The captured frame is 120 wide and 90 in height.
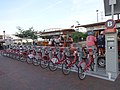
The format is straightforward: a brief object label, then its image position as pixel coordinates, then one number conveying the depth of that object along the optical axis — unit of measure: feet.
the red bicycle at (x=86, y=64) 9.84
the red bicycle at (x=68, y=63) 11.17
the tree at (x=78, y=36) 43.27
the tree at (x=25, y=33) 77.05
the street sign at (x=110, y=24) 9.76
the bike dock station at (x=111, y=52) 9.79
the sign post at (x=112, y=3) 10.55
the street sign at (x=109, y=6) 10.82
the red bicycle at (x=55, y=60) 12.32
